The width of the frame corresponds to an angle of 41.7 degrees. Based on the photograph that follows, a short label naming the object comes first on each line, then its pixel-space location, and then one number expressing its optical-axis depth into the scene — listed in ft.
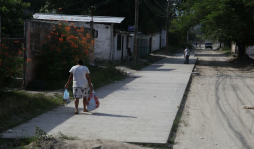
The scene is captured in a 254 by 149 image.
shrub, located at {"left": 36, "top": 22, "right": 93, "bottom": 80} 41.51
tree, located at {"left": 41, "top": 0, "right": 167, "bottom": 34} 105.19
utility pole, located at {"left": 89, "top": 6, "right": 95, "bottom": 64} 65.10
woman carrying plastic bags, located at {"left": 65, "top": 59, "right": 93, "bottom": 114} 28.30
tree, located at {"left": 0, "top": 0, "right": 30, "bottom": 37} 55.77
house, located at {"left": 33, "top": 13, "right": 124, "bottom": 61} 79.04
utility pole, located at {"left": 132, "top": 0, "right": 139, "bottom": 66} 72.49
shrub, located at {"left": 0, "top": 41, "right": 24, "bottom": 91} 28.94
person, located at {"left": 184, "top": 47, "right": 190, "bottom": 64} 93.64
